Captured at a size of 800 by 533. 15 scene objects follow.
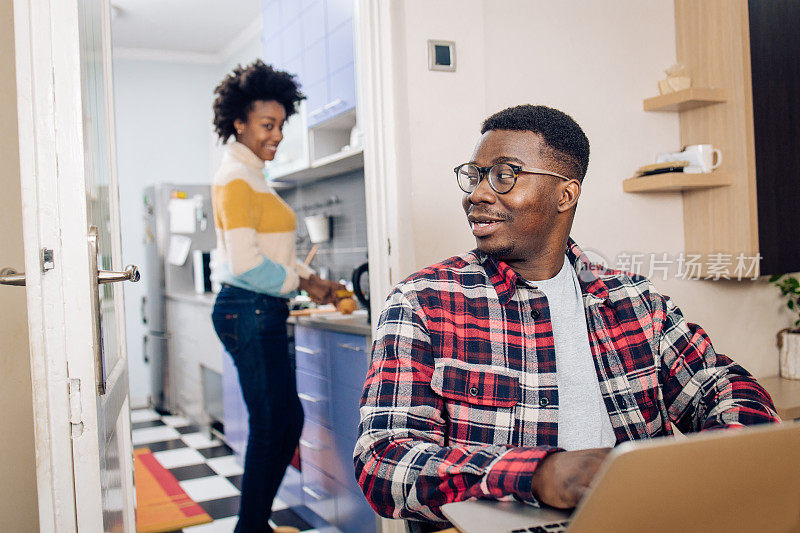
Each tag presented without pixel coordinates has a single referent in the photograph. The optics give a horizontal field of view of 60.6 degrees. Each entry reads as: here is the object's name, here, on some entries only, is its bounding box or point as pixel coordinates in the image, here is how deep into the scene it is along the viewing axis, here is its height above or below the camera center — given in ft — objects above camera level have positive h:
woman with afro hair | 7.85 -0.26
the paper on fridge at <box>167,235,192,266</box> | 13.21 +0.35
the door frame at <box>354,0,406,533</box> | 6.27 +1.14
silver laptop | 2.09 -0.80
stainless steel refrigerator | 13.06 +0.30
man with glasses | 3.59 -0.54
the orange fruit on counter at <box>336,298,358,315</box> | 8.69 -0.58
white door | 3.52 +0.03
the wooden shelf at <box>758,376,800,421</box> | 7.09 -1.67
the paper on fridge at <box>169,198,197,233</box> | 13.12 +1.00
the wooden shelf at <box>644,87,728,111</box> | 7.23 +1.58
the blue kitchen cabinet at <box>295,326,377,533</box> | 7.59 -1.93
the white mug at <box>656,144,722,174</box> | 7.43 +0.97
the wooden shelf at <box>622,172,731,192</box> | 7.18 +0.69
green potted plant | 8.28 -1.18
